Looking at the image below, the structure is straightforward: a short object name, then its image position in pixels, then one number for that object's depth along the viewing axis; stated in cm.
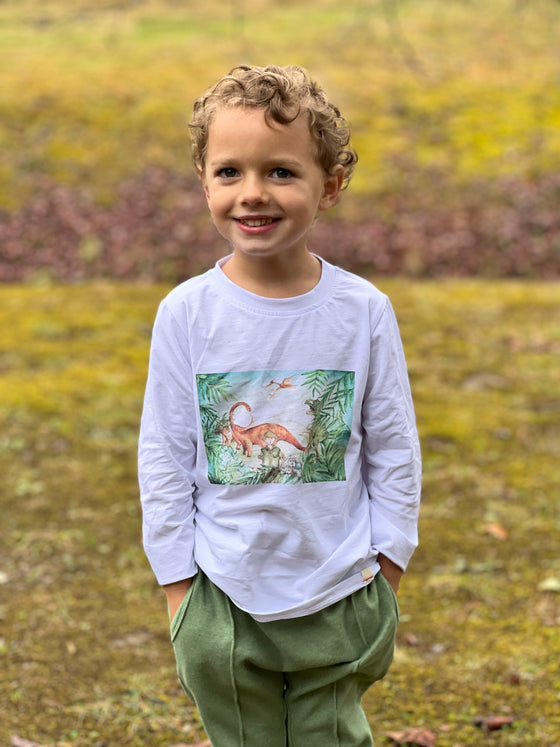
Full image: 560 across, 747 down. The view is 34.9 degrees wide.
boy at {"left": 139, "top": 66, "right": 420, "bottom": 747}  199
